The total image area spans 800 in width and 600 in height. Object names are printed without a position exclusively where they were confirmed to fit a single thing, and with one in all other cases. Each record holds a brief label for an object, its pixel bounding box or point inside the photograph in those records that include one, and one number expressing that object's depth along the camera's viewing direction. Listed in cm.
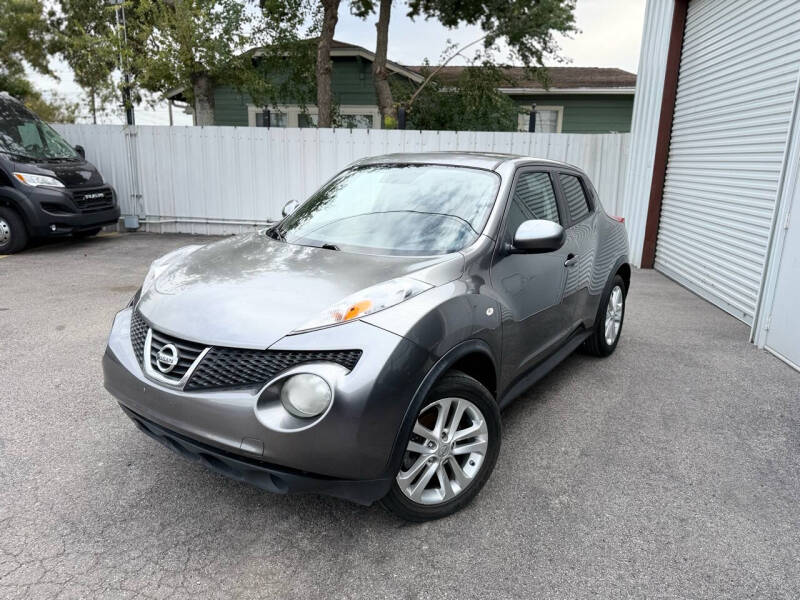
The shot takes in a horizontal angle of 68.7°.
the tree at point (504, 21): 1321
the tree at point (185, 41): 1134
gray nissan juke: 225
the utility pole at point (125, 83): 1119
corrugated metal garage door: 626
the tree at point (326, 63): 1242
